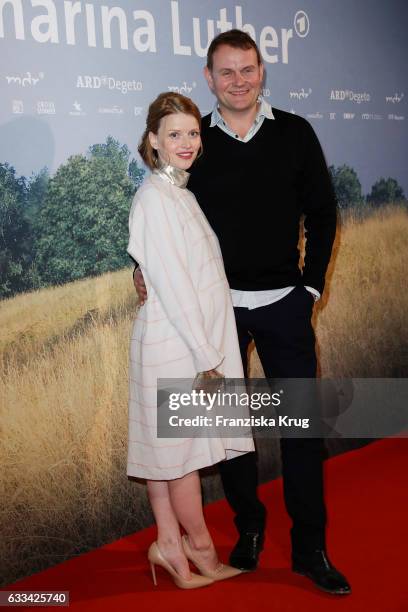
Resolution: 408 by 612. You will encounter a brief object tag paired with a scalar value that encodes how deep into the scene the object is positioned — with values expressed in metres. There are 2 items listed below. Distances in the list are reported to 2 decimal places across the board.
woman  2.04
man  2.29
